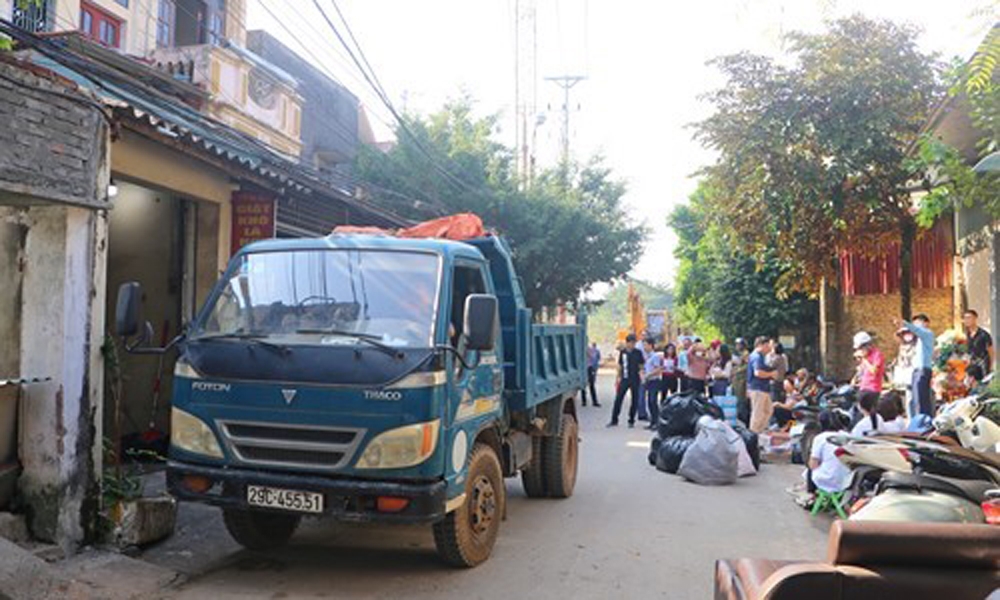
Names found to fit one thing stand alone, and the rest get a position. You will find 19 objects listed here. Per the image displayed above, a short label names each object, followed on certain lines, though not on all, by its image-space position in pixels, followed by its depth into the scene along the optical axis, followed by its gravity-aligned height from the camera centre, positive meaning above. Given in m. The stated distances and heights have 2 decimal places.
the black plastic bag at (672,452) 9.41 -1.30
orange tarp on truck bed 6.93 +0.97
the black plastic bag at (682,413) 9.62 -0.86
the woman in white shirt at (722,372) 14.49 -0.54
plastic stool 6.93 -1.42
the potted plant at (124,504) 5.44 -1.17
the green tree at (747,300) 20.53 +1.10
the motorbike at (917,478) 4.64 -0.86
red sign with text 9.43 +1.42
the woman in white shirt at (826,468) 7.03 -1.11
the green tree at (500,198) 19.02 +3.42
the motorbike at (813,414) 9.46 -0.91
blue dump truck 4.65 -0.31
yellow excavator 34.78 +1.40
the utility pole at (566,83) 32.44 +10.53
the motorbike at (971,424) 6.33 -0.65
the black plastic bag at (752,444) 9.83 -1.25
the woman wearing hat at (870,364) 10.00 -0.25
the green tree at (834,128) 13.79 +3.76
